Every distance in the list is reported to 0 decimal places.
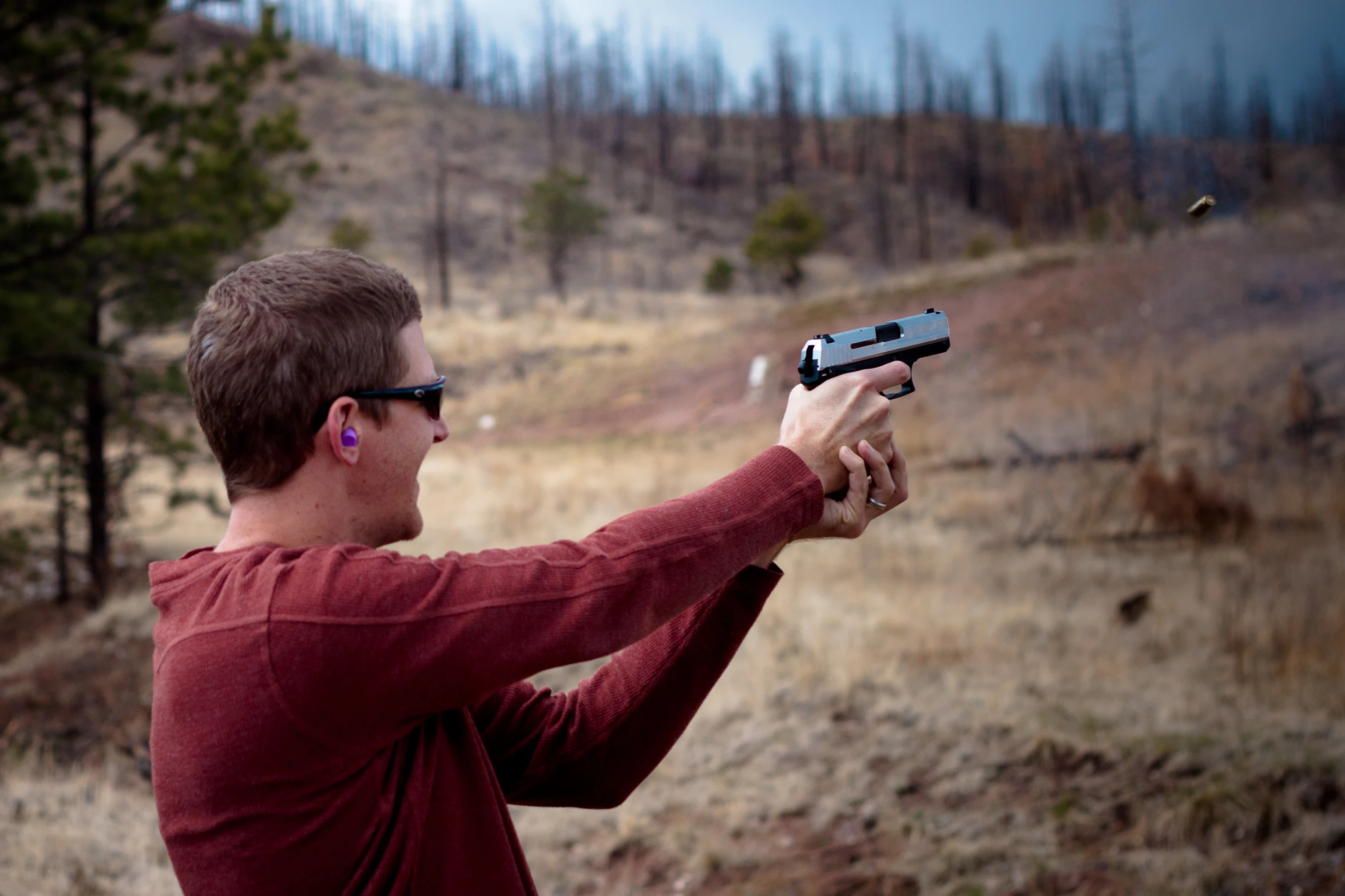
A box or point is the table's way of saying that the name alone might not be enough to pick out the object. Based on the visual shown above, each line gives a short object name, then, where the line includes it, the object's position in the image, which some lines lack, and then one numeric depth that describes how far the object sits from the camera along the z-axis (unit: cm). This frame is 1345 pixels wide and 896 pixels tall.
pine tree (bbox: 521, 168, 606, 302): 3541
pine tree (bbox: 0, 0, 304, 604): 700
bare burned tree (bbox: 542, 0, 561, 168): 6309
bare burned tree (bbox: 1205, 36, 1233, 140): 2309
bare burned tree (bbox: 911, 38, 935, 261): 5716
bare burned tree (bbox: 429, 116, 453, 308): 3716
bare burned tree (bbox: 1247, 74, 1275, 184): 2155
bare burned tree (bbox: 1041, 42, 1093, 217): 4534
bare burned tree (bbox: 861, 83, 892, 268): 5809
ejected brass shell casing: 171
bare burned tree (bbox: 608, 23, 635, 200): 6612
